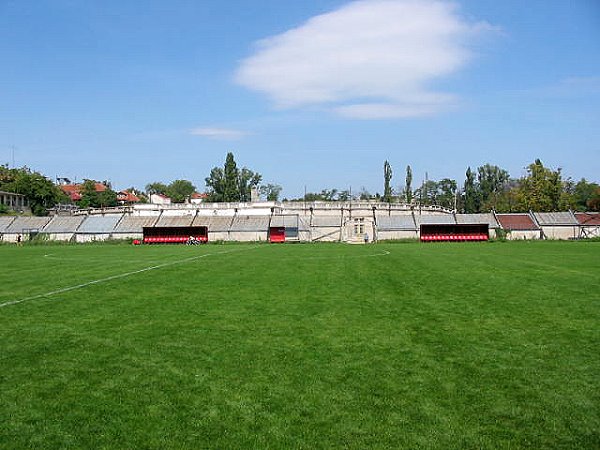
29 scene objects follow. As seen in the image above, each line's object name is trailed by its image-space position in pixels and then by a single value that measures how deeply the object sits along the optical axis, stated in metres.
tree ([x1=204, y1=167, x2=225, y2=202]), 101.72
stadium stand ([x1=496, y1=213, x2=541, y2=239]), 61.53
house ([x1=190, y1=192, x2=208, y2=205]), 169.90
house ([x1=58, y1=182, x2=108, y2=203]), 141.62
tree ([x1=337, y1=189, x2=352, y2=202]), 129.60
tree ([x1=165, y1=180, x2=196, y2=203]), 162.57
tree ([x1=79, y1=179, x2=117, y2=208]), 121.50
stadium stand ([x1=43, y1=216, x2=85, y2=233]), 65.69
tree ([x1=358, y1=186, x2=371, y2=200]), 117.69
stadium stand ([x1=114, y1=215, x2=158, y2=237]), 65.31
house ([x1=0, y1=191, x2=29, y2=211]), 100.25
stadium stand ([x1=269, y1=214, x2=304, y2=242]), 62.56
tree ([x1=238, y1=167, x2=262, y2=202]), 122.61
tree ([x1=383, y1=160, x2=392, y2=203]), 106.94
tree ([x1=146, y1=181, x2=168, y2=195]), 168.00
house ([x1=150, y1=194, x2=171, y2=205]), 84.52
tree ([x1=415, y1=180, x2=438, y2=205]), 134.32
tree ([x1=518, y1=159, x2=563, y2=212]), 75.06
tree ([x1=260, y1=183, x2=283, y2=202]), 137.16
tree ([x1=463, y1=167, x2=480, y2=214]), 109.06
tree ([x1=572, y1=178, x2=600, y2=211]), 93.54
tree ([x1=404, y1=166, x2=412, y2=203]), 110.62
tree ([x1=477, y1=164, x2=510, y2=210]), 108.62
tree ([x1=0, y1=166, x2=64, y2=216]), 86.88
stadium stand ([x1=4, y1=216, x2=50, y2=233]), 65.81
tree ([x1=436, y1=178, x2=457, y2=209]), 133.50
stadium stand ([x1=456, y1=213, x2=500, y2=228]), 62.31
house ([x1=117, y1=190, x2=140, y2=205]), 153.50
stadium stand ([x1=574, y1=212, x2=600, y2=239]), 61.16
